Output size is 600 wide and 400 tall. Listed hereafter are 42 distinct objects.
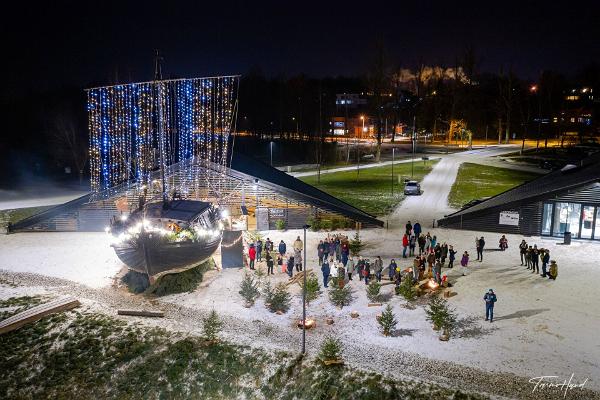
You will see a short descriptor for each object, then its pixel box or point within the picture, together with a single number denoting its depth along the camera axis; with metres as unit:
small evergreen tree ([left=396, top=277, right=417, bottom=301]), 19.11
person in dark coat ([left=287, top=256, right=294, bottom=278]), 22.36
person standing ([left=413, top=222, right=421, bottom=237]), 27.75
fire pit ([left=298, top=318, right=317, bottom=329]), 17.30
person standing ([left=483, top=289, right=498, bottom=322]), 17.33
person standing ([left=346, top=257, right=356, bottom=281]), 21.94
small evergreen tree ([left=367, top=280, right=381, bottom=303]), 19.16
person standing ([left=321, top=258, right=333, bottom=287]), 21.19
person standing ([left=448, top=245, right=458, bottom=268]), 23.66
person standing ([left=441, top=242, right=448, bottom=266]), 23.37
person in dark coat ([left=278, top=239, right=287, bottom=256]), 24.25
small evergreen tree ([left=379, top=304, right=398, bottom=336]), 16.62
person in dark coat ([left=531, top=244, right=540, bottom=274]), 22.61
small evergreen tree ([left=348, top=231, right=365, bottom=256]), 25.89
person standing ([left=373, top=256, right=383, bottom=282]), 21.41
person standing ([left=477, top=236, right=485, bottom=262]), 24.30
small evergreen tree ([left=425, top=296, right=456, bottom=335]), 16.53
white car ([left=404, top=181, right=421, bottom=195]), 43.56
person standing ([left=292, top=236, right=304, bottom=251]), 23.47
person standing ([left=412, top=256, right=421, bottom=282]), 21.56
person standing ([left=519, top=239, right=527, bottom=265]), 23.59
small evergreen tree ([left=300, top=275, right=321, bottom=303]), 19.53
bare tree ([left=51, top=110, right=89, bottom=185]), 55.78
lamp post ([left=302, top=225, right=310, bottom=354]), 15.41
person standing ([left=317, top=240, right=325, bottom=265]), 24.00
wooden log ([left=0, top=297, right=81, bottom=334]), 17.70
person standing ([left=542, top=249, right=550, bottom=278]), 21.95
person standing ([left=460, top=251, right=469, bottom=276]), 22.89
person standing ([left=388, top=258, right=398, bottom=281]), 21.50
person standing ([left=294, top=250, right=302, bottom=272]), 22.86
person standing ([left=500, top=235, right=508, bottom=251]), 26.09
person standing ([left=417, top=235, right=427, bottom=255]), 25.72
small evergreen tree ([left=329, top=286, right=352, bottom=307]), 19.09
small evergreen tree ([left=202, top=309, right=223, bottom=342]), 16.52
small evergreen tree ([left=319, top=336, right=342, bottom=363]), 14.88
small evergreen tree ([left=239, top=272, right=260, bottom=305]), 19.31
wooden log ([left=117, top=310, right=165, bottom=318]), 18.44
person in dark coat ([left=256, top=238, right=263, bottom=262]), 24.62
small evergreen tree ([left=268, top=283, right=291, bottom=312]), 18.81
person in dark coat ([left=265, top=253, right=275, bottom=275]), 23.04
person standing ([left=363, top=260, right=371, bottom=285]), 21.39
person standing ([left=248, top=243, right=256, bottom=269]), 23.69
